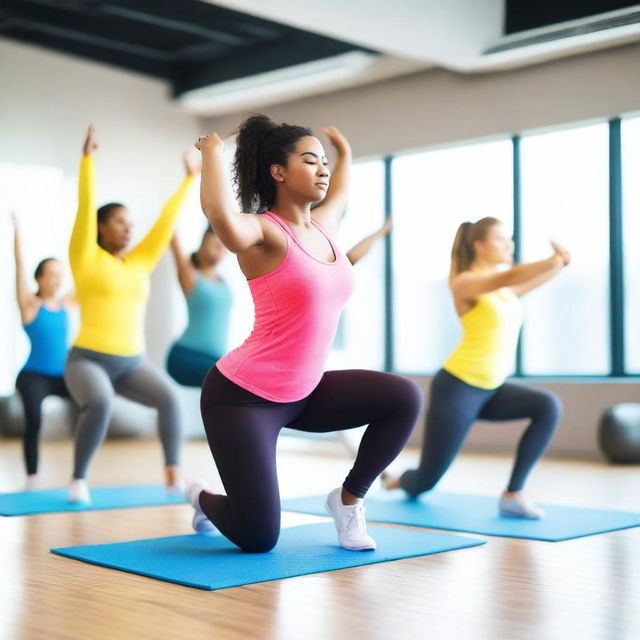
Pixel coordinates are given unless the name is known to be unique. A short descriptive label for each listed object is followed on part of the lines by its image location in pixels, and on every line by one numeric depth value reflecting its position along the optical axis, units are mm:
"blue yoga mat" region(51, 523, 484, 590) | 2551
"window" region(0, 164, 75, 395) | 7383
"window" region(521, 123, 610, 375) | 6344
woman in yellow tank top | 3639
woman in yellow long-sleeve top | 4016
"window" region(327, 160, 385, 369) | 7496
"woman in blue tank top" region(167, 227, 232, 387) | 4684
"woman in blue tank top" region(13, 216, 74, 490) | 4609
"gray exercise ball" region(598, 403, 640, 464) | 5684
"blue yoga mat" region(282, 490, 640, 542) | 3330
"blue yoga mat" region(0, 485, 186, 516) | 3875
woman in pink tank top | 2688
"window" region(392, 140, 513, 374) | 7000
